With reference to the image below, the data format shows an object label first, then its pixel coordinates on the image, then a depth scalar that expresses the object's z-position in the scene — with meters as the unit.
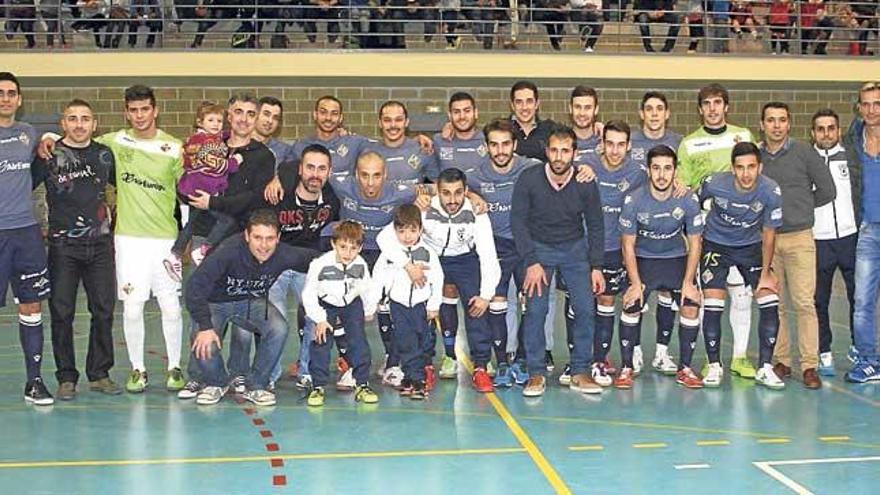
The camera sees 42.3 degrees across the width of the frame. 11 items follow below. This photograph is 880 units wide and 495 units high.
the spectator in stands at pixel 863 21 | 18.52
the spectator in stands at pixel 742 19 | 18.55
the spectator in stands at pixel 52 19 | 17.20
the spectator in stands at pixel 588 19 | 17.95
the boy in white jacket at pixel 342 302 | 7.67
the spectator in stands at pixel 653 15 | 18.32
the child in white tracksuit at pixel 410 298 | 7.86
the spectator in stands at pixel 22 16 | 17.23
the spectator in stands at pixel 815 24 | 18.77
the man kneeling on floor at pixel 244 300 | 7.46
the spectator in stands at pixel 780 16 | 18.88
